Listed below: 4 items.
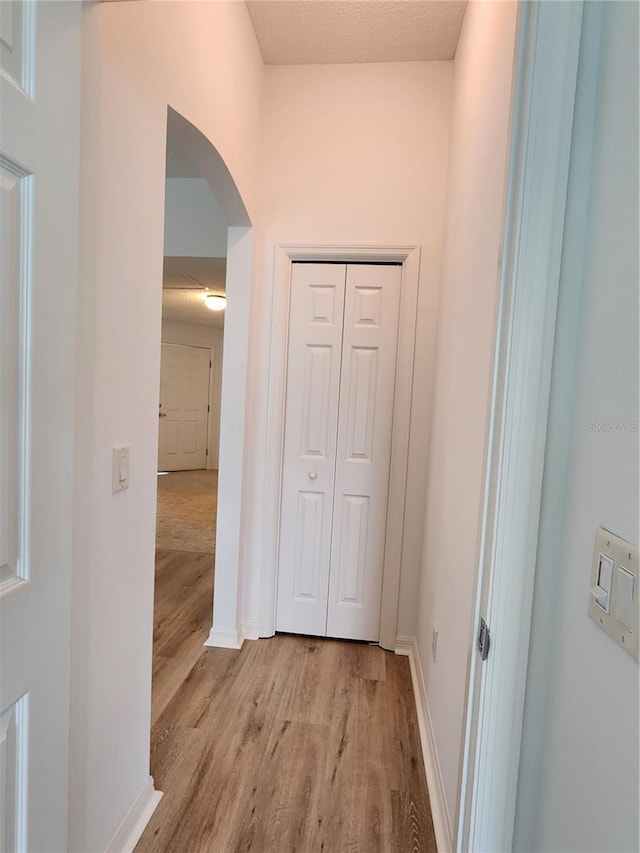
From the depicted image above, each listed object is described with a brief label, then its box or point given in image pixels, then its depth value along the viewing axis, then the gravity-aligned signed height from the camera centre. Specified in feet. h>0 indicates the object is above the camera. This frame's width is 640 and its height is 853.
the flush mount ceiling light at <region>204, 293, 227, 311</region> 15.46 +3.27
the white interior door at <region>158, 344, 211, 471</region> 22.36 -0.84
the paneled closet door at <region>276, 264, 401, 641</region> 7.62 -0.84
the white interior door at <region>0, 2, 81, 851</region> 2.07 -0.08
